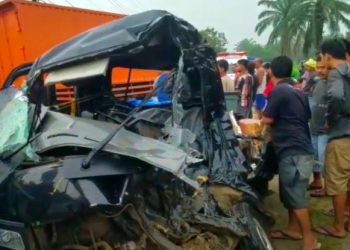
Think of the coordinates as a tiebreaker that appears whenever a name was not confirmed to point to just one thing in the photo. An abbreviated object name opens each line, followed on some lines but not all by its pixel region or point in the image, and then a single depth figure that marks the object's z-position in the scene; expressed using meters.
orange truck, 7.21
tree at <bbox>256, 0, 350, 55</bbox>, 33.34
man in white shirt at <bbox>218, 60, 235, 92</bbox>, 7.82
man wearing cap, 7.14
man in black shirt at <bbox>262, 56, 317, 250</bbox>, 3.94
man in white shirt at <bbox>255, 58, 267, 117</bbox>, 9.06
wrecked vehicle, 2.37
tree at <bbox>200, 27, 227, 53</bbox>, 59.96
